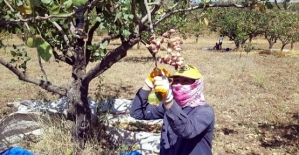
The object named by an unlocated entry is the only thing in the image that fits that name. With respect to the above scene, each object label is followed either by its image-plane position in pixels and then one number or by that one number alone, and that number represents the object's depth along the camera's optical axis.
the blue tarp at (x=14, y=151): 3.10
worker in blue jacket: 1.92
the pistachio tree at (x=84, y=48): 2.62
